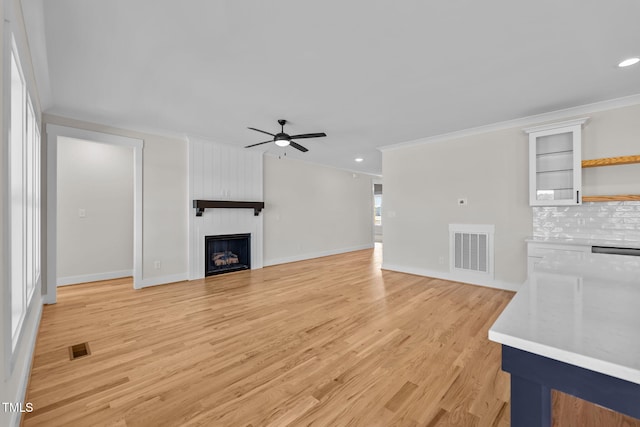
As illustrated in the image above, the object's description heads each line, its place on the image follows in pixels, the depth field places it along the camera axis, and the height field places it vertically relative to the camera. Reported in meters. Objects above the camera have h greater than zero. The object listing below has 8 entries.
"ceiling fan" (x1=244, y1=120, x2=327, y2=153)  3.75 +1.03
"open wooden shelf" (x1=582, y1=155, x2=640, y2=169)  3.18 +0.60
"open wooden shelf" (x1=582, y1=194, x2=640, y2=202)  3.18 +0.17
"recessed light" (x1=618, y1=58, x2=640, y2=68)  2.49 +1.37
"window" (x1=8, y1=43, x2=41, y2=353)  1.82 +0.09
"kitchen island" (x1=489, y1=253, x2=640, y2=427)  0.62 -0.32
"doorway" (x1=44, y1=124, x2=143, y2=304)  3.60 +0.38
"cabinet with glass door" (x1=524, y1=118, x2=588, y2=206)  3.48 +0.64
